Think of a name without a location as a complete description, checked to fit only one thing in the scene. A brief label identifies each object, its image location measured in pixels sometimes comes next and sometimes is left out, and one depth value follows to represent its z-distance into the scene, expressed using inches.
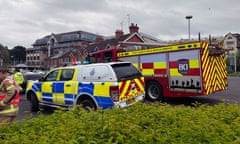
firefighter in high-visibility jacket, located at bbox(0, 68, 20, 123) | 169.6
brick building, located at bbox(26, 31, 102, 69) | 3086.4
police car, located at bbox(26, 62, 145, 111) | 254.4
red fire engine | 339.6
